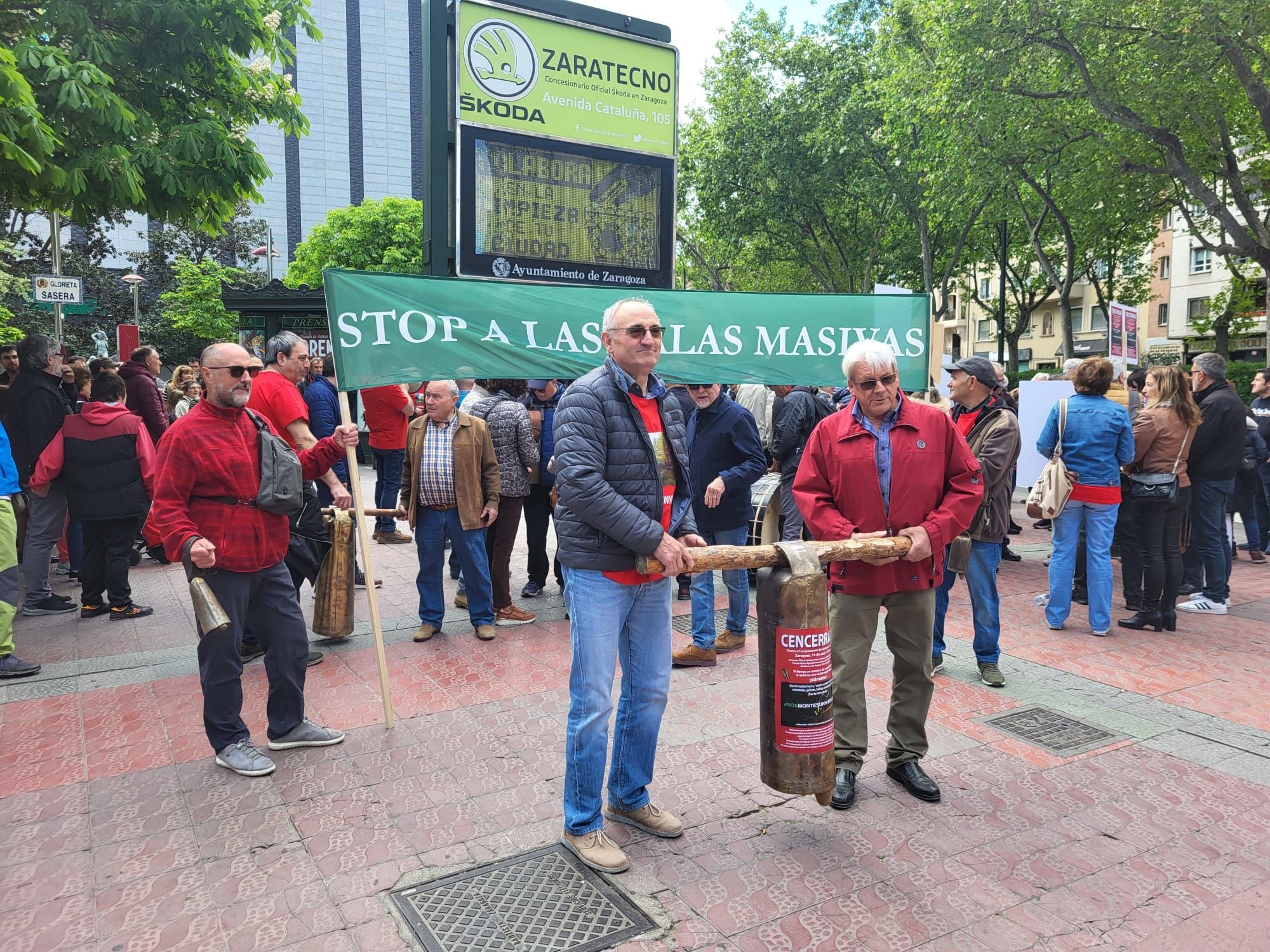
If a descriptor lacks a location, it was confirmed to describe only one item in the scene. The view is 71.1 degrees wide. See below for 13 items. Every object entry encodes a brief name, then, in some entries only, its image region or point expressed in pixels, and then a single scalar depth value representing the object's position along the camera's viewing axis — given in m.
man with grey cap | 5.54
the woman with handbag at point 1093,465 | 6.57
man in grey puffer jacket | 3.23
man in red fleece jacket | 4.11
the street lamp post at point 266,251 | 42.84
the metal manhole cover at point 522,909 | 2.94
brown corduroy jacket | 6.49
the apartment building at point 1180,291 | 42.78
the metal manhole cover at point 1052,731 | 4.61
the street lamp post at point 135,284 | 32.25
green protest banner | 4.71
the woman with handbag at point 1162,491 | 6.96
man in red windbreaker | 3.85
